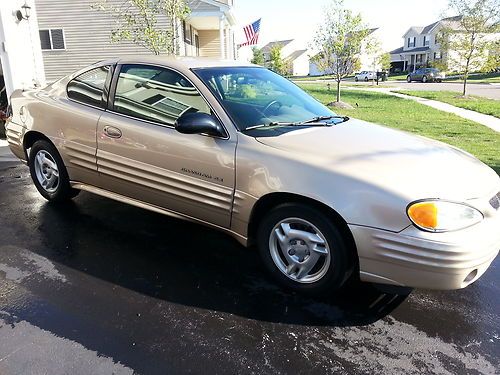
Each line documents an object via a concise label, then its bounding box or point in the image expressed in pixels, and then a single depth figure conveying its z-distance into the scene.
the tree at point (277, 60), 58.13
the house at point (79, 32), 17.25
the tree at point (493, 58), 21.17
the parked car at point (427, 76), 41.78
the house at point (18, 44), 7.93
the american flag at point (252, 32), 27.44
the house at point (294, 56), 85.31
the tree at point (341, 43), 16.59
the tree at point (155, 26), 12.25
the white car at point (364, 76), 52.03
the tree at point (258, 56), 63.77
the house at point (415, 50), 61.16
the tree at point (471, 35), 20.95
